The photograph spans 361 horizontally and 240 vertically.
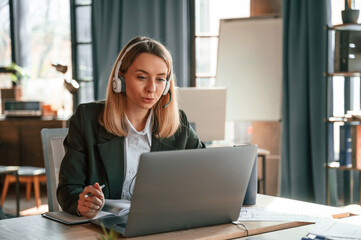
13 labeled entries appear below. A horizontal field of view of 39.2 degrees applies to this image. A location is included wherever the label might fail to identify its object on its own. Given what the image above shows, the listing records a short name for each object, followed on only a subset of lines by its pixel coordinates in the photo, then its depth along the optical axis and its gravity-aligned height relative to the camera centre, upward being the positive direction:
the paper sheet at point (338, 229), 1.23 -0.34
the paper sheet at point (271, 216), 1.42 -0.34
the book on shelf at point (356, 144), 3.46 -0.34
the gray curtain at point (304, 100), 3.94 -0.03
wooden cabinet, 5.20 -0.45
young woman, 1.64 -0.10
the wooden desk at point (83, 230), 1.25 -0.34
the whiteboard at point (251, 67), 4.25 +0.25
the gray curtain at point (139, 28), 4.73 +0.66
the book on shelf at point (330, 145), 3.78 -0.37
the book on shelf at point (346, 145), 3.52 -0.34
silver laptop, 1.16 -0.22
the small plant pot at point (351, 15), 3.50 +0.56
